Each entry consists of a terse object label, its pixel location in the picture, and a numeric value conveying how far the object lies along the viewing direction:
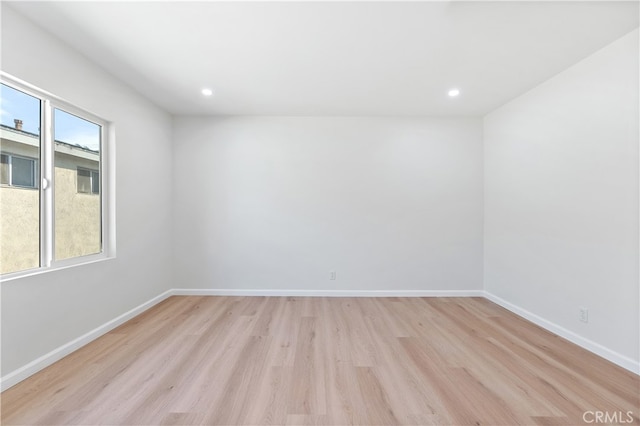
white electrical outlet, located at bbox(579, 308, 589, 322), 2.32
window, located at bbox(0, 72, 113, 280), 1.86
